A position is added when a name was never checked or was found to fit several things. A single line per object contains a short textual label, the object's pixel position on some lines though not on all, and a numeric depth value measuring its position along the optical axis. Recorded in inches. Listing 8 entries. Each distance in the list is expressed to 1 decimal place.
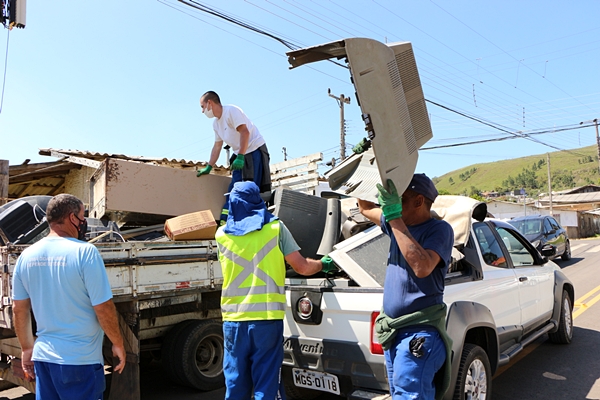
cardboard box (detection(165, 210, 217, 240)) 182.1
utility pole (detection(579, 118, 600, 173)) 1504.7
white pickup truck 130.0
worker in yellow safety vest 124.5
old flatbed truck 161.0
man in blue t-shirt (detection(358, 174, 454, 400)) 103.5
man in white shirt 213.2
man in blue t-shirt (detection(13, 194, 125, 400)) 111.3
